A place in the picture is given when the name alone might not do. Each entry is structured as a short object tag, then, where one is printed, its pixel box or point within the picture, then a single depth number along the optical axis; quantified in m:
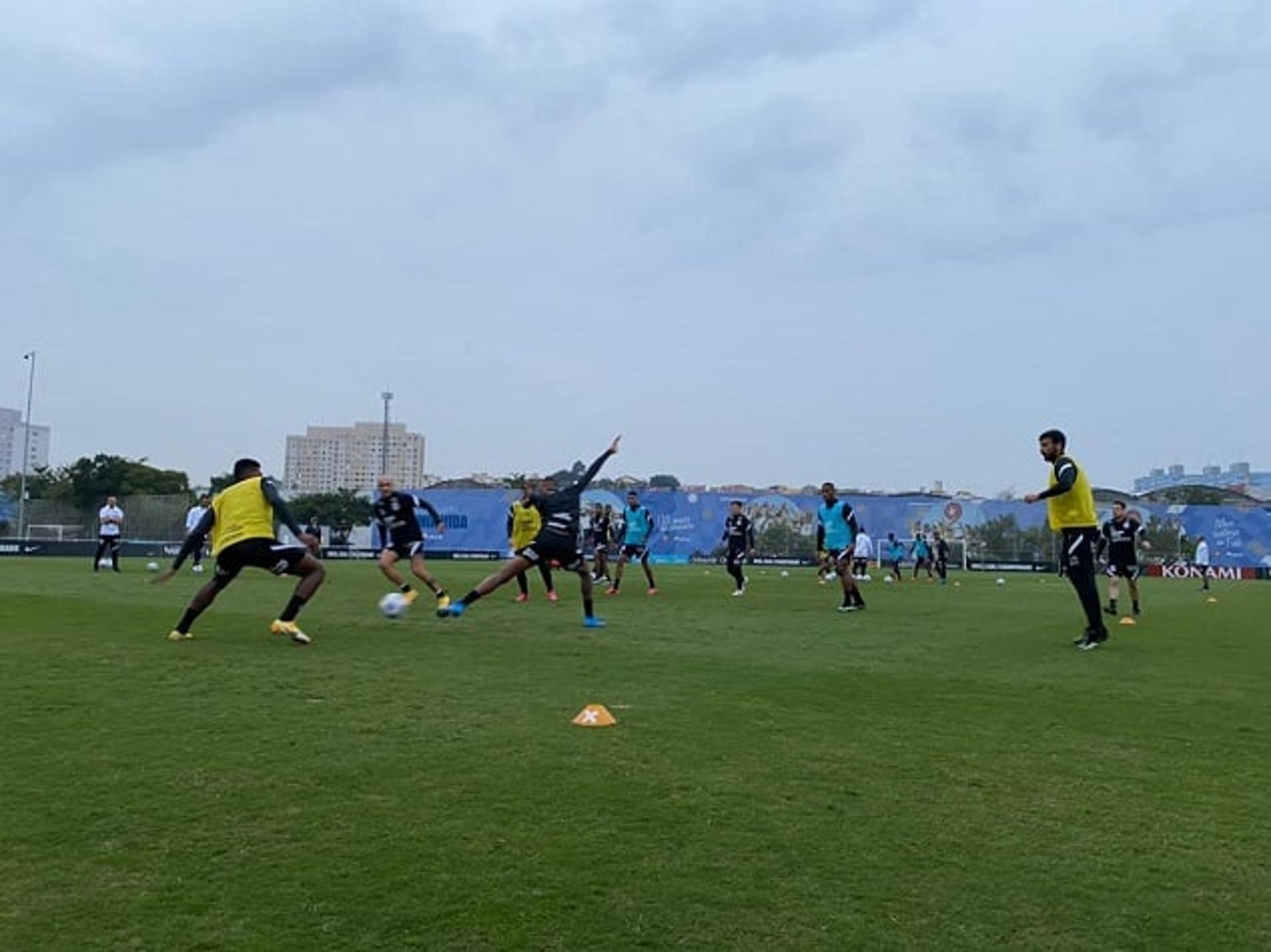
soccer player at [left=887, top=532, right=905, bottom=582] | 34.31
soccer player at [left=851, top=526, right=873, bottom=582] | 34.88
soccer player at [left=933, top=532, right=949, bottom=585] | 33.31
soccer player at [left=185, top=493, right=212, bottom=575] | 25.94
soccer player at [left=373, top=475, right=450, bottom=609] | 15.04
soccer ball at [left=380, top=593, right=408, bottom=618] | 12.75
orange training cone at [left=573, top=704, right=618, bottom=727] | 6.28
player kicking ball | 12.93
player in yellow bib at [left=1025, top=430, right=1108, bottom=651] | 11.71
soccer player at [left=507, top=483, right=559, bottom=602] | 17.34
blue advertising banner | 49.47
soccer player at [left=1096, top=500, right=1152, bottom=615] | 17.38
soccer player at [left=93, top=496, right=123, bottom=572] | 24.38
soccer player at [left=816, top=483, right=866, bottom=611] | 17.33
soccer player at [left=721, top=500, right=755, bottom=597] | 20.83
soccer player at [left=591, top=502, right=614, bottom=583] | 23.28
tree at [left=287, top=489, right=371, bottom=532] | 63.19
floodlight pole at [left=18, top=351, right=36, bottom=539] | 45.91
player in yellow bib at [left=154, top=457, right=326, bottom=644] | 10.38
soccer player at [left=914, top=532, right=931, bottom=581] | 35.75
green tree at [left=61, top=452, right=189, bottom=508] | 63.78
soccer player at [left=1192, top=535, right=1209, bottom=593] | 32.31
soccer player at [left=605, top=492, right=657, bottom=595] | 21.89
